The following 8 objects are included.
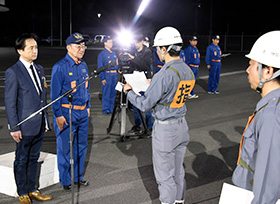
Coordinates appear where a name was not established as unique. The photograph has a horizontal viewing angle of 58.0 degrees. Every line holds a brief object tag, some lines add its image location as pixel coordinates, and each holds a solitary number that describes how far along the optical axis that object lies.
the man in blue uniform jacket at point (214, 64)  9.51
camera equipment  4.75
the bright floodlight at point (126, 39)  5.78
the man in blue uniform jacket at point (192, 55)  8.99
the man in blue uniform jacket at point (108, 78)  7.02
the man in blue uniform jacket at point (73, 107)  3.38
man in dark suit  3.01
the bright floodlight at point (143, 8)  44.12
